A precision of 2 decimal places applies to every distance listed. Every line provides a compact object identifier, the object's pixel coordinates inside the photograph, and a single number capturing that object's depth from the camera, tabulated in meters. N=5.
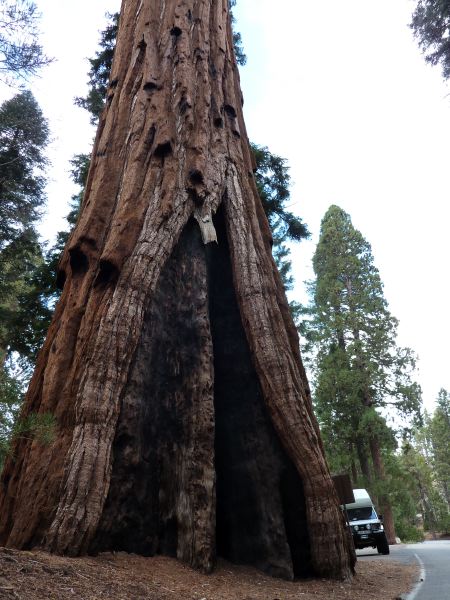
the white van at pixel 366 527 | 14.63
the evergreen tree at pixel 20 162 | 16.64
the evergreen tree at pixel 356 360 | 24.09
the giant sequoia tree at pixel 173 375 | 4.66
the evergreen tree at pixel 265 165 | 13.23
